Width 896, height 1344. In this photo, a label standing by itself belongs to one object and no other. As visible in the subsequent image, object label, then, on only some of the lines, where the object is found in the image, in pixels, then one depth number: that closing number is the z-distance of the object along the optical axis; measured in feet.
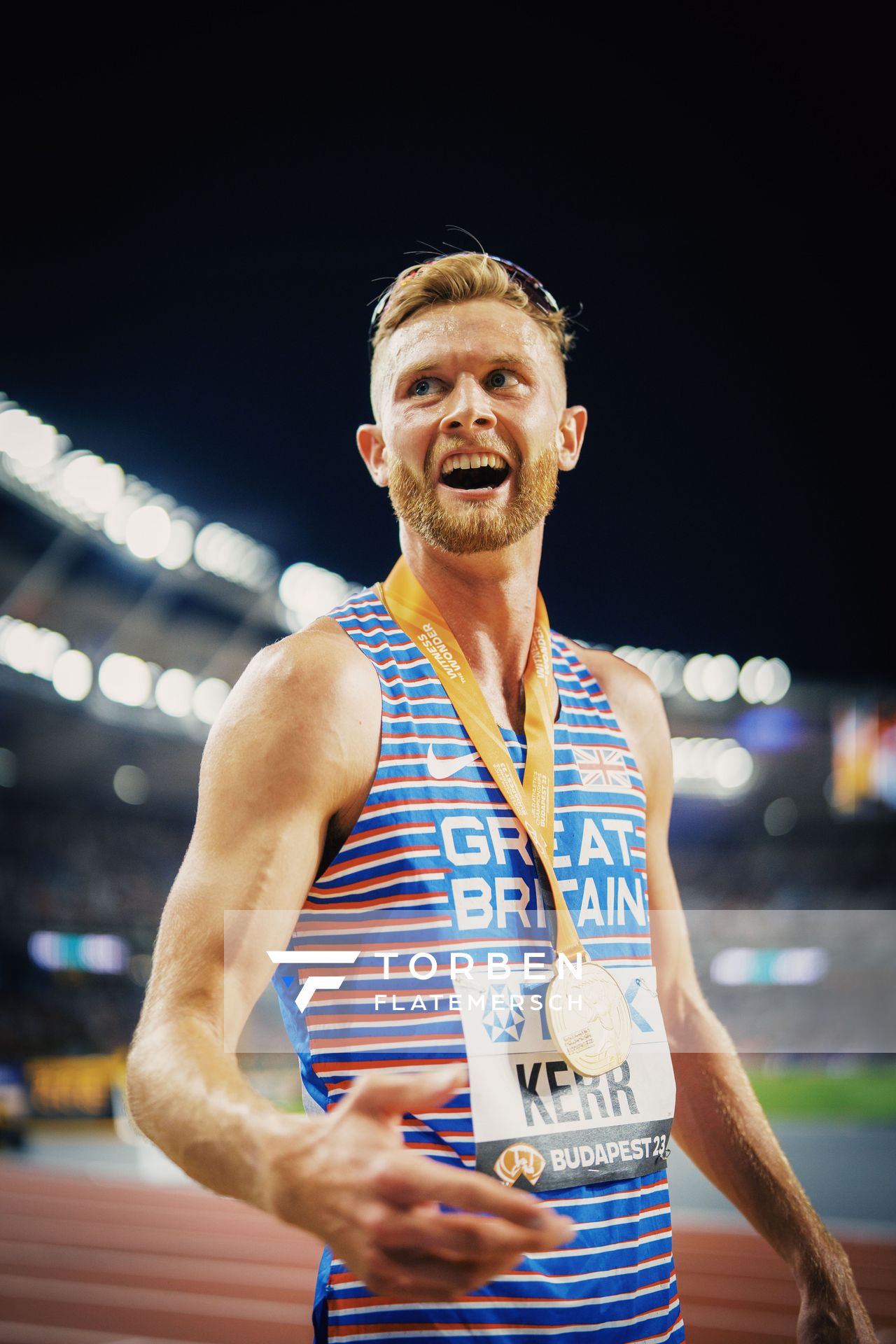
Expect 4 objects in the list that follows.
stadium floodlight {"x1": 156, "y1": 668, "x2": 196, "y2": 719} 69.77
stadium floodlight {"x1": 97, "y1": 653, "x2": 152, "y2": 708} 65.26
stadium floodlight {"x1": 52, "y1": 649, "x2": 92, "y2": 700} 61.57
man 3.87
